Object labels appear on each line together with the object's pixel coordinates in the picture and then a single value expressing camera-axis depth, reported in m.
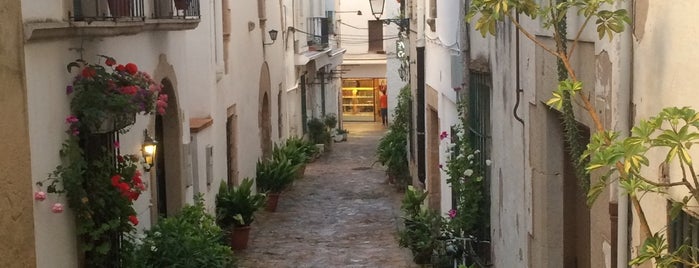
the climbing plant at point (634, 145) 3.13
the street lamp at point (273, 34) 21.11
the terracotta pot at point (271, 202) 17.97
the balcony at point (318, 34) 30.00
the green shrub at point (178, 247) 9.10
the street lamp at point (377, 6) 23.56
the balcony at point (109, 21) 6.84
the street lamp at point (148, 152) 9.47
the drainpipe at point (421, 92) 17.77
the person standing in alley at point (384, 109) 39.03
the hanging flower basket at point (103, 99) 7.43
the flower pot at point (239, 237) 14.50
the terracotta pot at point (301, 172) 22.16
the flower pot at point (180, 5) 10.80
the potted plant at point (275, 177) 18.70
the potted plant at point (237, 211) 14.49
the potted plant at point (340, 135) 33.53
